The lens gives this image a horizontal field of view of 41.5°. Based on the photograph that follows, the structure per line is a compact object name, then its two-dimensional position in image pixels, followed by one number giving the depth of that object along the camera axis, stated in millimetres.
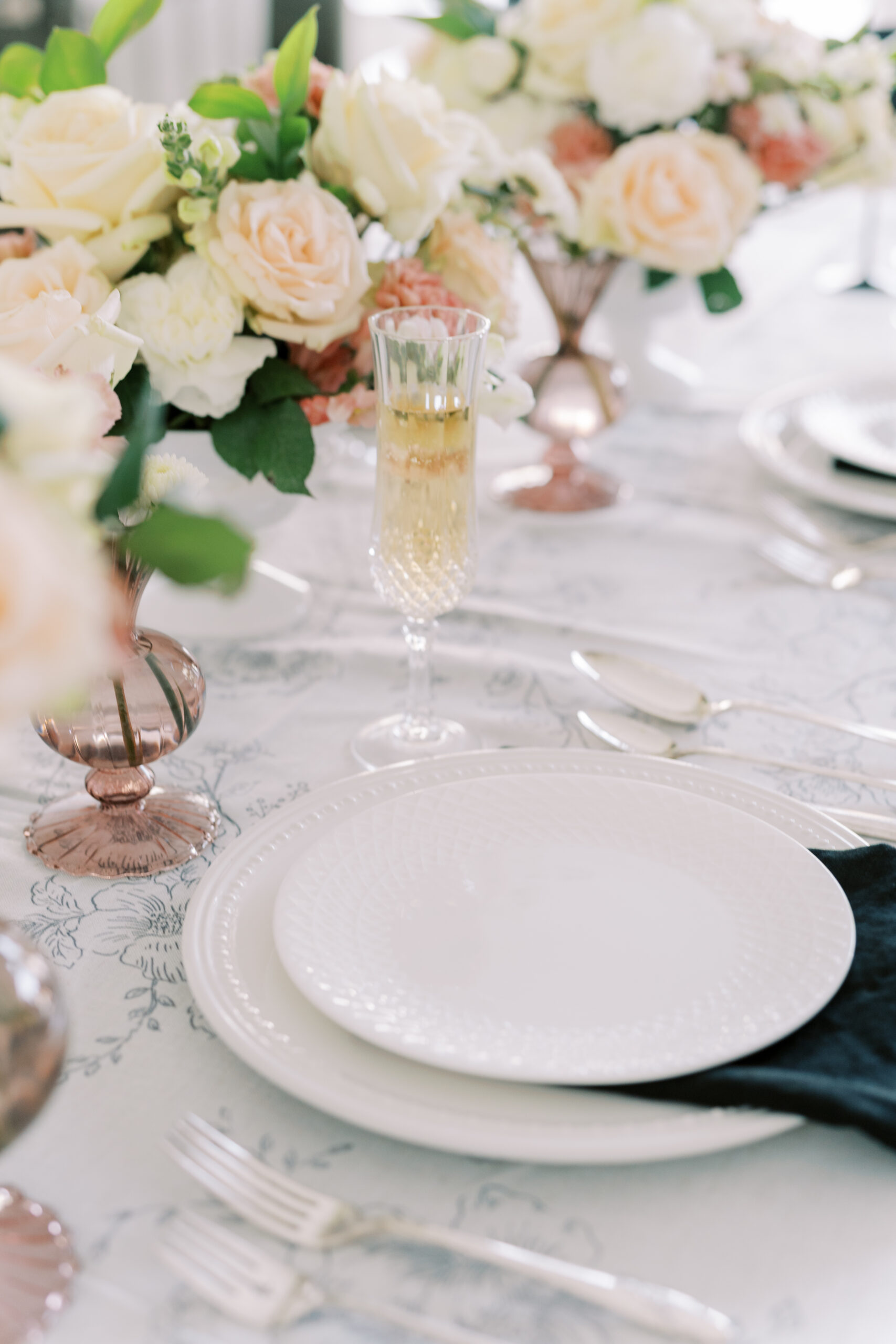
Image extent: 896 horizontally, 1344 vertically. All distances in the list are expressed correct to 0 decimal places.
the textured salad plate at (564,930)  496
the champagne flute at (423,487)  742
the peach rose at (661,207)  1163
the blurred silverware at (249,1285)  411
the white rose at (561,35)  1241
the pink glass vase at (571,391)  1236
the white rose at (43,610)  309
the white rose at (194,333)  811
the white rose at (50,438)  337
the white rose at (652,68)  1192
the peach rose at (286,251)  804
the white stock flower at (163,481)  554
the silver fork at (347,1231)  409
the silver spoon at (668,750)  698
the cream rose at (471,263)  954
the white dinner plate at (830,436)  1188
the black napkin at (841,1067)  470
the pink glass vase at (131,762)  666
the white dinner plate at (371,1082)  458
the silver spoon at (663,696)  828
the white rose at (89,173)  800
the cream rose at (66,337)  636
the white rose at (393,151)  843
